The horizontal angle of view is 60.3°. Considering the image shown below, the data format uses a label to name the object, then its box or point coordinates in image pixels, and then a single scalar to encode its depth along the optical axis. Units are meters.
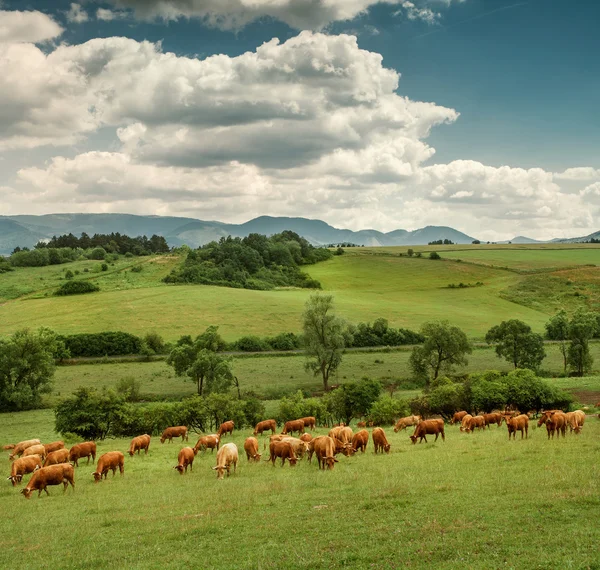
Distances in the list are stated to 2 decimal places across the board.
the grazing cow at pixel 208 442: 31.82
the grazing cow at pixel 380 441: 28.75
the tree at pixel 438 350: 65.31
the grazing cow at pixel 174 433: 38.31
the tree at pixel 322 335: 70.50
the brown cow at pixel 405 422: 39.88
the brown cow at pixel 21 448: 32.44
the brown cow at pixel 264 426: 39.38
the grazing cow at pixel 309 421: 40.84
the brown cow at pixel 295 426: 37.66
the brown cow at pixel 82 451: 29.48
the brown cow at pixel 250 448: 28.62
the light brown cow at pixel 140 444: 32.35
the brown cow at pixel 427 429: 31.81
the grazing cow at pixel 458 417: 41.33
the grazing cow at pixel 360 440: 29.31
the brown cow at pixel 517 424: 30.12
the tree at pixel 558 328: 85.18
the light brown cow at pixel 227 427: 40.25
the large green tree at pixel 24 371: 59.09
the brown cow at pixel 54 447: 30.95
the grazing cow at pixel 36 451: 29.45
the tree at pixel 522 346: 69.50
